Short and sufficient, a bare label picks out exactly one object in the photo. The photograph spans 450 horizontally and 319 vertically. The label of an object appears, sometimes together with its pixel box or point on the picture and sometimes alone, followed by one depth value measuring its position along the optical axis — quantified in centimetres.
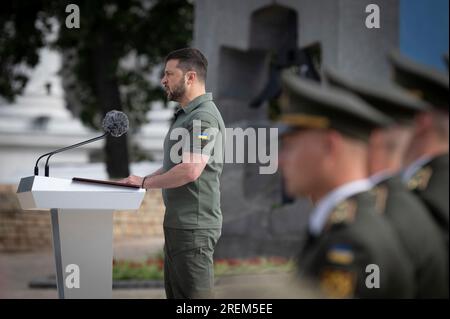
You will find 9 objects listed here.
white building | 3497
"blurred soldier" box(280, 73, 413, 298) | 473
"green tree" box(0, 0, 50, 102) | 2764
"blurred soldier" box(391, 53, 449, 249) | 565
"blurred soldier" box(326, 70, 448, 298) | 504
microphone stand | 821
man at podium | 800
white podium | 834
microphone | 853
